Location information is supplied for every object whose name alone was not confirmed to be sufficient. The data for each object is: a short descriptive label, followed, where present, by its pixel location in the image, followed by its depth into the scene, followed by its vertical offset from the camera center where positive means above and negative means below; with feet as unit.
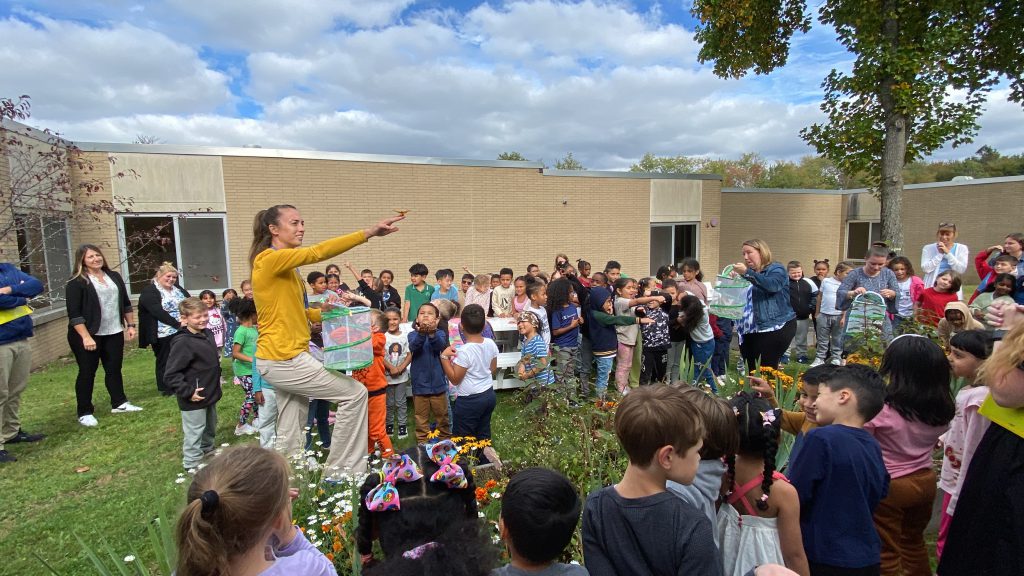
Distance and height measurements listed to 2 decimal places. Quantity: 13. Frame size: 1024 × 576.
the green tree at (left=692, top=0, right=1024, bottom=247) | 36.06 +11.02
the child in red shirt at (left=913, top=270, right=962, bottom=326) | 19.61 -2.79
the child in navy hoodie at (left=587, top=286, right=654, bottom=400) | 20.86 -3.97
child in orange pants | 15.58 -4.95
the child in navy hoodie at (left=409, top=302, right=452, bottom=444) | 15.98 -4.06
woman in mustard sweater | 11.60 -2.61
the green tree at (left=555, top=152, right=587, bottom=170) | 191.93 +24.76
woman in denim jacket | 16.98 -2.61
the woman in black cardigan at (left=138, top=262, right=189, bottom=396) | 20.59 -3.10
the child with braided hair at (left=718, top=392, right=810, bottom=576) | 6.39 -3.50
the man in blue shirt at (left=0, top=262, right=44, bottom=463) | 15.75 -3.10
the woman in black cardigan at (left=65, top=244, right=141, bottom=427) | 18.48 -3.05
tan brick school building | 35.27 +1.58
